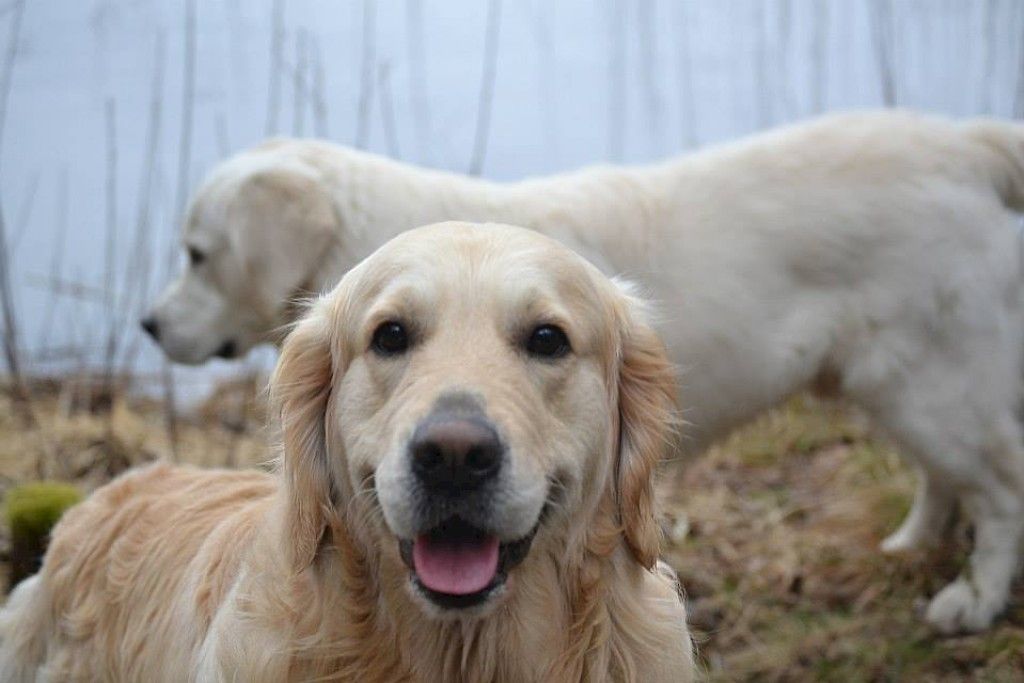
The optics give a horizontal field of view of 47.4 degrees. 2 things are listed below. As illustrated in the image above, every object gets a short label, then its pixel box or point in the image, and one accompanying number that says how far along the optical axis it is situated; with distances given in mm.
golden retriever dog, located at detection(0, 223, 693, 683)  2057
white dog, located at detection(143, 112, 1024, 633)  4312
